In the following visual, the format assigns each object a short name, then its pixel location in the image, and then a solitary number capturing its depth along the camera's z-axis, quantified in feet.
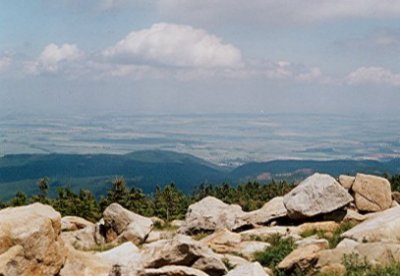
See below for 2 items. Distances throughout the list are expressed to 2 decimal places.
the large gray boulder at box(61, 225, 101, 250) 114.52
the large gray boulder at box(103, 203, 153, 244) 112.06
